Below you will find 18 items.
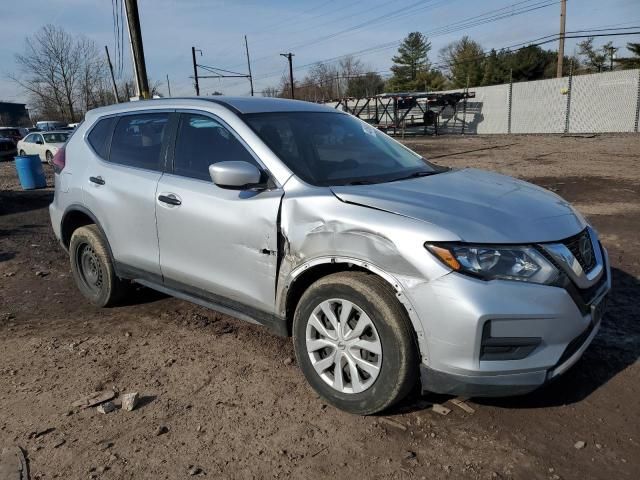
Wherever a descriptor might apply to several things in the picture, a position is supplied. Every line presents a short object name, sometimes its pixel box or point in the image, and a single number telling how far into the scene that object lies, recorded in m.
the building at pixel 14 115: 77.22
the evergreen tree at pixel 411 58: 79.99
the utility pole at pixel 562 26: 33.19
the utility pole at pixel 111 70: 37.44
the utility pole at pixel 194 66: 50.72
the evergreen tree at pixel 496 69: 54.42
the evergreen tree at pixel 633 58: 36.09
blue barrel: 13.01
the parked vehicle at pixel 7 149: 25.00
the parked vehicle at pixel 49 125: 39.59
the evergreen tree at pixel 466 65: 58.56
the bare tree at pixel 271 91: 67.71
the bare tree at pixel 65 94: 53.97
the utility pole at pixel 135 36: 14.70
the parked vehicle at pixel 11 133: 31.70
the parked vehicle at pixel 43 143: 20.74
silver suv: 2.50
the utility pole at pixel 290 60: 51.45
